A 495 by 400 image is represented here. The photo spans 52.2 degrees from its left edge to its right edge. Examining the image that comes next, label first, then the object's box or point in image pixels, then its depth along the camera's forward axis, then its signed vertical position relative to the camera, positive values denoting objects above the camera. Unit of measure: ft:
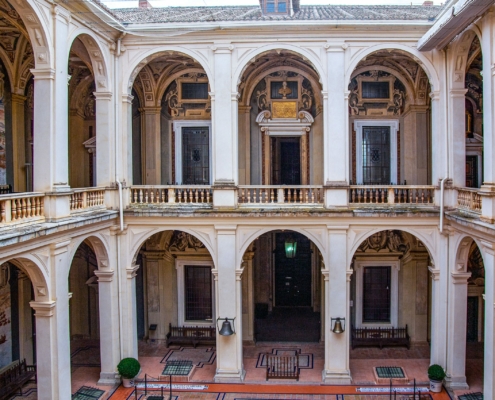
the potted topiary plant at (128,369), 49.29 -17.56
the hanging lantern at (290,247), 54.80 -6.32
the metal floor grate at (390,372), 51.72 -19.16
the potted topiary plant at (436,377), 47.96 -17.97
